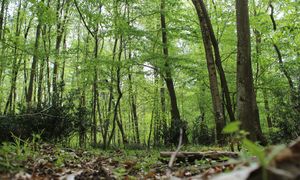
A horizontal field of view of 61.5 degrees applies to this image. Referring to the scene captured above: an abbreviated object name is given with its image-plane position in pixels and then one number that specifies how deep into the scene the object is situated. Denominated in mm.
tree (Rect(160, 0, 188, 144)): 10077
